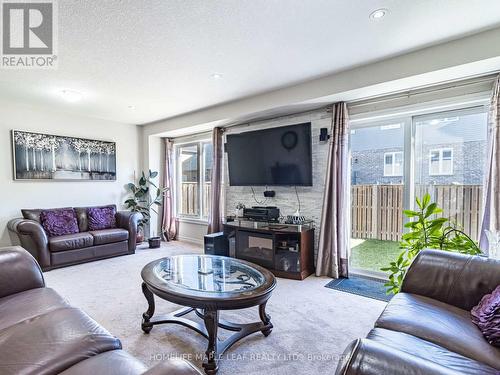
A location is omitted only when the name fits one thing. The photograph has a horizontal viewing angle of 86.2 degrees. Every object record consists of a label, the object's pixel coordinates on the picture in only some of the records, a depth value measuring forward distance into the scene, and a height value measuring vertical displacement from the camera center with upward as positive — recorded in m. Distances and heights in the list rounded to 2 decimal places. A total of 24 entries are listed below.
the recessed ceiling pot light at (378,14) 1.90 +1.18
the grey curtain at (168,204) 5.59 -0.59
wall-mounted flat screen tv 3.56 +0.28
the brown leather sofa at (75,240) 3.53 -0.94
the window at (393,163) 3.20 +0.16
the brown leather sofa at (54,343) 1.03 -0.75
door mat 2.83 -1.27
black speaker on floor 4.06 -1.06
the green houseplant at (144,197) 5.26 -0.45
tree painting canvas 4.12 +0.31
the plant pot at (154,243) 4.93 -1.24
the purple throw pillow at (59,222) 3.92 -0.70
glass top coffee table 1.69 -0.81
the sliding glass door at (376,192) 3.22 -0.21
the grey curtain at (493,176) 2.37 +0.00
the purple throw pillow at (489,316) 1.25 -0.71
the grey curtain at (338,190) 3.32 -0.18
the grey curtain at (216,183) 4.64 -0.13
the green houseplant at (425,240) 2.11 -0.52
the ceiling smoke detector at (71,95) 3.47 +1.07
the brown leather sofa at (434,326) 0.80 -0.75
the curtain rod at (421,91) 2.54 +0.92
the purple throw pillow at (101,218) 4.43 -0.71
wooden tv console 3.39 -0.95
